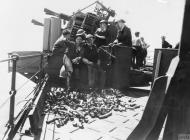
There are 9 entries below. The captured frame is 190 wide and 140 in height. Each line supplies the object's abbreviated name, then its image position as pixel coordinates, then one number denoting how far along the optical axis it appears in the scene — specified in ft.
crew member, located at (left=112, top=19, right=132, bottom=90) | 28.45
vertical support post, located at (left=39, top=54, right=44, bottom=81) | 27.68
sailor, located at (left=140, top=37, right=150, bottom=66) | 36.32
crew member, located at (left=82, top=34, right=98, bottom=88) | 26.76
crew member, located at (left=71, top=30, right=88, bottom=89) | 26.27
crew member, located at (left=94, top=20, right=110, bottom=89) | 28.02
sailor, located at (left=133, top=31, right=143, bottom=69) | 35.99
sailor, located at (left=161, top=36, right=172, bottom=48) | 42.25
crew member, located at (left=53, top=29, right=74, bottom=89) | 25.23
